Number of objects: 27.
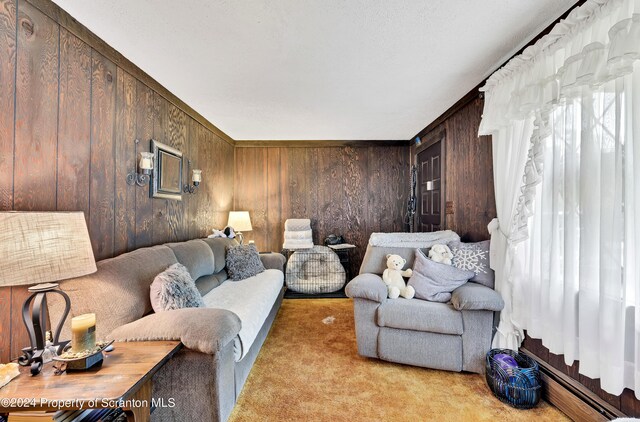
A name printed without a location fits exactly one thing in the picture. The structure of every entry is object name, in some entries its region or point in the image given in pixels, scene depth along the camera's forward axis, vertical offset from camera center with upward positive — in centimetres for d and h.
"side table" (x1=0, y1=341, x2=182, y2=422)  93 -65
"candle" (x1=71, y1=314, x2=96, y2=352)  112 -52
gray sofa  138 -62
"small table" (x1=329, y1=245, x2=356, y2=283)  411 -65
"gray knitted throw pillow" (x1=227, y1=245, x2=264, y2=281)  292 -58
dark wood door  346 +30
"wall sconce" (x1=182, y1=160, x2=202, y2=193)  309 +36
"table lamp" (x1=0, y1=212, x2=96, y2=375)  98 -18
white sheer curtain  123 +10
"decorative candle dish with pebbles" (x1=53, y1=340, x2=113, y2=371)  109 -60
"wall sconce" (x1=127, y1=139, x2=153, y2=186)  218 +33
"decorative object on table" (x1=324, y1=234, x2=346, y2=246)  430 -47
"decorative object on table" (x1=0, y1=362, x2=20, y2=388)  100 -61
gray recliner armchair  200 -88
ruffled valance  119 +81
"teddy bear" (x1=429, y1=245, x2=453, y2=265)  233 -38
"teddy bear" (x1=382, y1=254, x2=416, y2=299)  227 -59
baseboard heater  141 -106
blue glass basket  169 -107
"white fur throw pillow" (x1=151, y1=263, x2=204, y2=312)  163 -51
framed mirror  245 +37
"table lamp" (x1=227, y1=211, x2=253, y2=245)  396 -17
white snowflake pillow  221 -41
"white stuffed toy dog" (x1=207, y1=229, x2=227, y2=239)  341 -30
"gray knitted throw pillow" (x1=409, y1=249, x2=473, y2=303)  220 -57
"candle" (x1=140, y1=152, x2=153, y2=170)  220 +40
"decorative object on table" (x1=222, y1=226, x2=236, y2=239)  361 -29
